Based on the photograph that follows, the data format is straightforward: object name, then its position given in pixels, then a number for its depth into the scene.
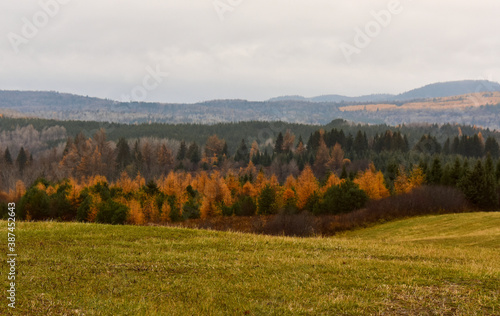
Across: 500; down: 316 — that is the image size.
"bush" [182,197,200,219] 93.19
